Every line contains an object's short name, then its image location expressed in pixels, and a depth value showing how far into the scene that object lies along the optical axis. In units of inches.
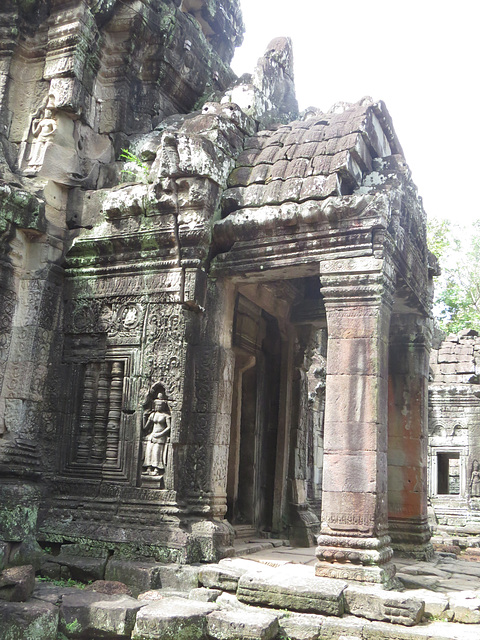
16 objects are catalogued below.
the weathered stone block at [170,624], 198.7
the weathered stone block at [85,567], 252.5
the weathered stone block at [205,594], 227.6
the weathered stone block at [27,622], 195.3
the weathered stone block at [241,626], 195.9
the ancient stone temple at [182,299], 250.7
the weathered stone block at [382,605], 200.2
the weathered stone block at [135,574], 241.8
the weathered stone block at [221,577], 231.3
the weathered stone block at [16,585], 212.2
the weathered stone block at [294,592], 208.8
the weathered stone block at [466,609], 204.7
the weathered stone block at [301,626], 202.1
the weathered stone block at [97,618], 206.5
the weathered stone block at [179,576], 238.2
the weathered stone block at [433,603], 209.6
